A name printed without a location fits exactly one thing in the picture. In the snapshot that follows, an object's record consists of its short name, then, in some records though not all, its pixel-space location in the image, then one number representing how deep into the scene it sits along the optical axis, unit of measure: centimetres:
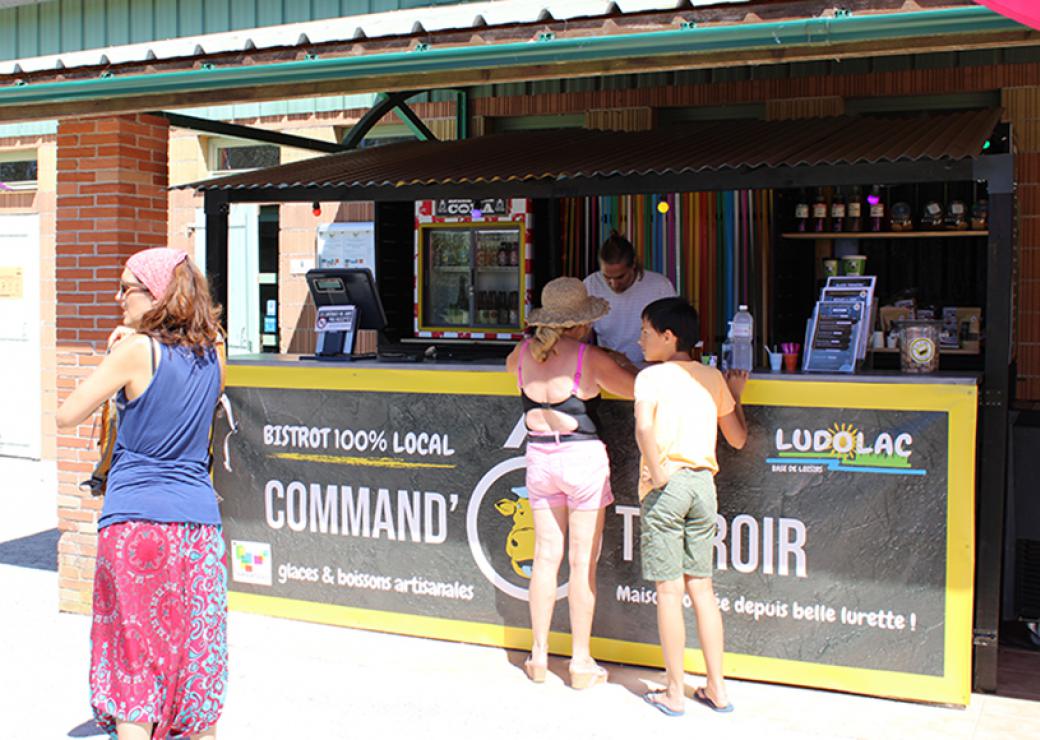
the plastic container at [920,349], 555
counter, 516
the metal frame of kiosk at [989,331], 512
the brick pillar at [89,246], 679
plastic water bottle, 551
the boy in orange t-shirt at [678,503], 493
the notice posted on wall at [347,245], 960
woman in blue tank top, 370
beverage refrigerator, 884
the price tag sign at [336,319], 686
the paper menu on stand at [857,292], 588
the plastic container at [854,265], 783
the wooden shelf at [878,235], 763
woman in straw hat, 535
